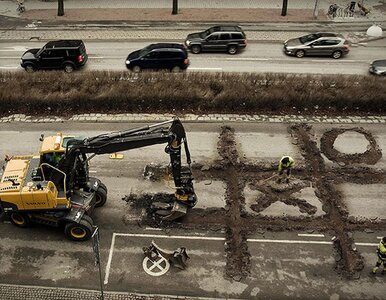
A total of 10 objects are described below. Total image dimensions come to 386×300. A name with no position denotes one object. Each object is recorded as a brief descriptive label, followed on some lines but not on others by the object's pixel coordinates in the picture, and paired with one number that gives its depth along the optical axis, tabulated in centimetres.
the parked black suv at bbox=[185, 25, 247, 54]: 3109
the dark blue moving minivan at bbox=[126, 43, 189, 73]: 2828
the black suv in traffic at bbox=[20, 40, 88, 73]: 2847
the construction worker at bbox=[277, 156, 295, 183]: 1923
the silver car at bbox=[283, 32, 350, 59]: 3086
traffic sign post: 1306
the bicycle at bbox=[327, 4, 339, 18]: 3750
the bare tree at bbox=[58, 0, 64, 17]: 3712
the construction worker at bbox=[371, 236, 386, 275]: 1521
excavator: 1609
